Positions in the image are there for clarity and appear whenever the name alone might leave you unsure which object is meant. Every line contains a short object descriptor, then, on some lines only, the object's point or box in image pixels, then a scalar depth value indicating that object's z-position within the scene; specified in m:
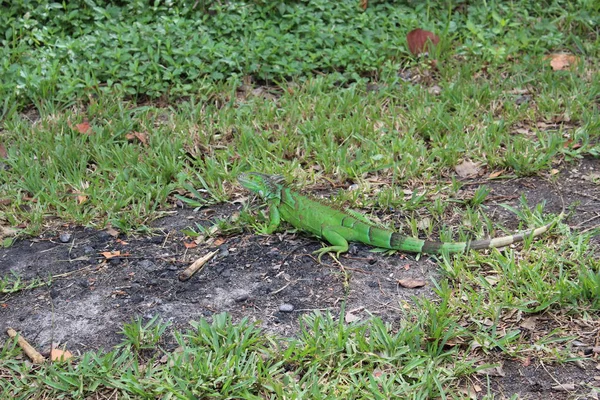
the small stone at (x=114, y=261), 4.16
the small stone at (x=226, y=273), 4.00
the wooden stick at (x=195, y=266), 3.99
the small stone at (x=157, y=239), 4.35
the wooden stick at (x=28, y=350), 3.45
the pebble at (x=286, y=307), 3.71
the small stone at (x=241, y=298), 3.80
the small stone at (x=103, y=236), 4.39
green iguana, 3.98
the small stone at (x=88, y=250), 4.27
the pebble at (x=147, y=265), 4.10
